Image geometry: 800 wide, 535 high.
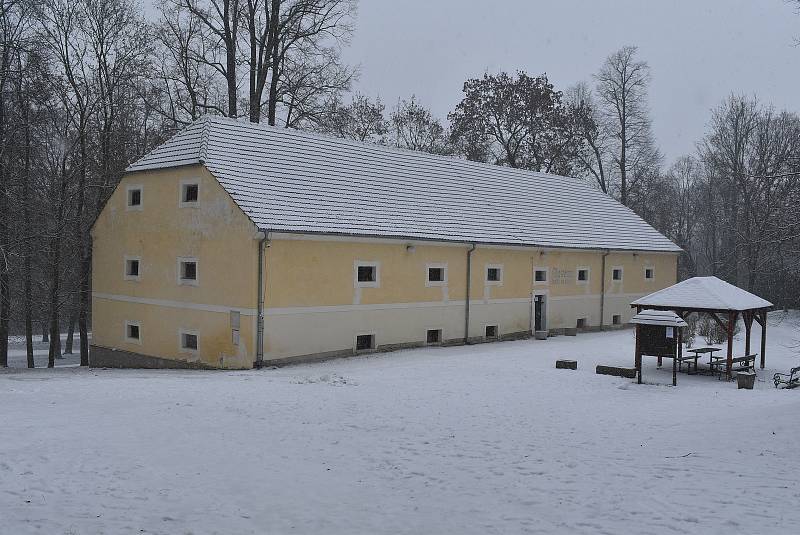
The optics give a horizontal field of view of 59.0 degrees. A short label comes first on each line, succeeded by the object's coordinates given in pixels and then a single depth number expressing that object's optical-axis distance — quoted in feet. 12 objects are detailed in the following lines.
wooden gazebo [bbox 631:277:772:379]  62.75
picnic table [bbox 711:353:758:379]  62.80
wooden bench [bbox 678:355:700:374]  63.59
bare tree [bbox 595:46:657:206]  158.10
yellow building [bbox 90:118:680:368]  66.49
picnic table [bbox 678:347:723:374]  63.59
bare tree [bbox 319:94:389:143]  130.72
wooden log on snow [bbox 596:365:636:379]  62.18
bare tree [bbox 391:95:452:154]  148.66
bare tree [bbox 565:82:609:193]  153.48
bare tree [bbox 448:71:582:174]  148.05
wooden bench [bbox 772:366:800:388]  58.13
